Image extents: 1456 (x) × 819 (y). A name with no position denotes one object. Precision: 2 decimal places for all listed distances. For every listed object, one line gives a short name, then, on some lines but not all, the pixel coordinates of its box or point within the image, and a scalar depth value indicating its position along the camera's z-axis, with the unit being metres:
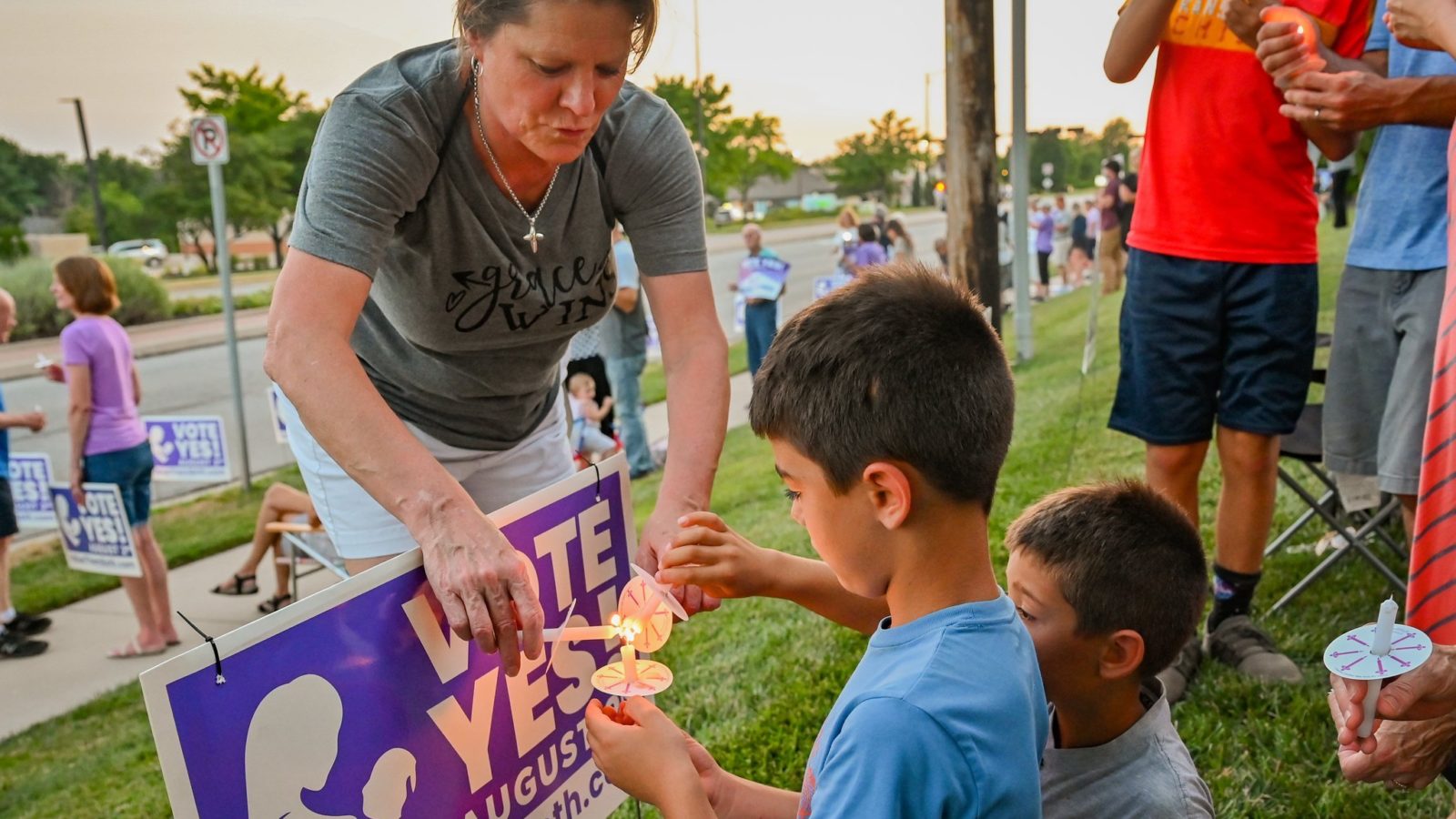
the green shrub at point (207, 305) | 21.86
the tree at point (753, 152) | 53.38
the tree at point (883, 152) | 75.38
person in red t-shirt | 2.82
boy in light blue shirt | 1.24
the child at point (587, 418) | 7.84
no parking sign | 7.89
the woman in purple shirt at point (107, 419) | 5.58
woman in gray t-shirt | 1.55
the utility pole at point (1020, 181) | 10.37
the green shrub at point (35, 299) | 16.58
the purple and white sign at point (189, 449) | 7.69
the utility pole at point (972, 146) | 8.48
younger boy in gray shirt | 1.83
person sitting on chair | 5.86
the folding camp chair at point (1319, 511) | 3.49
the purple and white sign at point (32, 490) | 6.27
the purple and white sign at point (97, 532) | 5.37
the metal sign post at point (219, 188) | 7.91
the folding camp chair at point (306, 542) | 5.14
